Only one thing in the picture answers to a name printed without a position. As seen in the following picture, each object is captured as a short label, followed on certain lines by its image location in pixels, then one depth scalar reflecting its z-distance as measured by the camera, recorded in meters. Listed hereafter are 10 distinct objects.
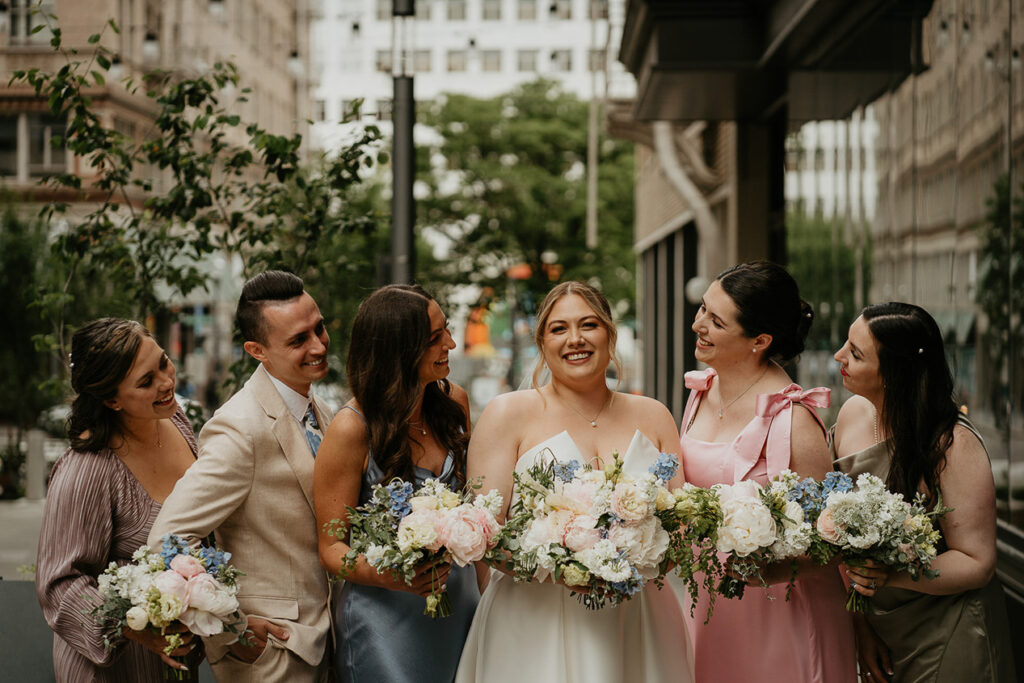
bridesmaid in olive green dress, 3.62
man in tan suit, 3.53
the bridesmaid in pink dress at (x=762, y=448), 3.90
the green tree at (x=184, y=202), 6.41
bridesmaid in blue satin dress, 3.57
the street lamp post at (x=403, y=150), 6.53
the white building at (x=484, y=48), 65.38
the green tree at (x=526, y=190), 33.59
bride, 3.69
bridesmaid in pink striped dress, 3.51
